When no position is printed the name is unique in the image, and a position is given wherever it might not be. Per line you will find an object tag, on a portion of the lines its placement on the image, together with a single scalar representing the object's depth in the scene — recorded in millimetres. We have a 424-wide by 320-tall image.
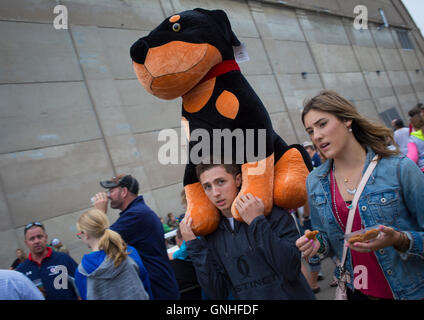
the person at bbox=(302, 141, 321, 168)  6127
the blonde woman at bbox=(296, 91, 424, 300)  1628
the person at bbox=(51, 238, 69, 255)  6039
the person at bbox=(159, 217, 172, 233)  7635
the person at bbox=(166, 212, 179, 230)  8078
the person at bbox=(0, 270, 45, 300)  1689
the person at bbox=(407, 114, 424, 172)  3686
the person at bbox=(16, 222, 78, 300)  3398
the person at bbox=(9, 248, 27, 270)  5836
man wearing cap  3088
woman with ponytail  2598
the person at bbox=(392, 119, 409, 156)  5270
